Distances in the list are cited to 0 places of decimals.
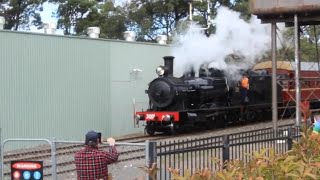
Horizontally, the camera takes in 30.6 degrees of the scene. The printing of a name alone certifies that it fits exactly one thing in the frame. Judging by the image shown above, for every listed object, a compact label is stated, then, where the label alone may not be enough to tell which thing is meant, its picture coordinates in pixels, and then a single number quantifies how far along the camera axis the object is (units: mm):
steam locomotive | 22109
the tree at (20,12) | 51750
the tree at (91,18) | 52438
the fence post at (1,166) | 7873
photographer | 7055
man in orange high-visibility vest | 24516
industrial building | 19484
